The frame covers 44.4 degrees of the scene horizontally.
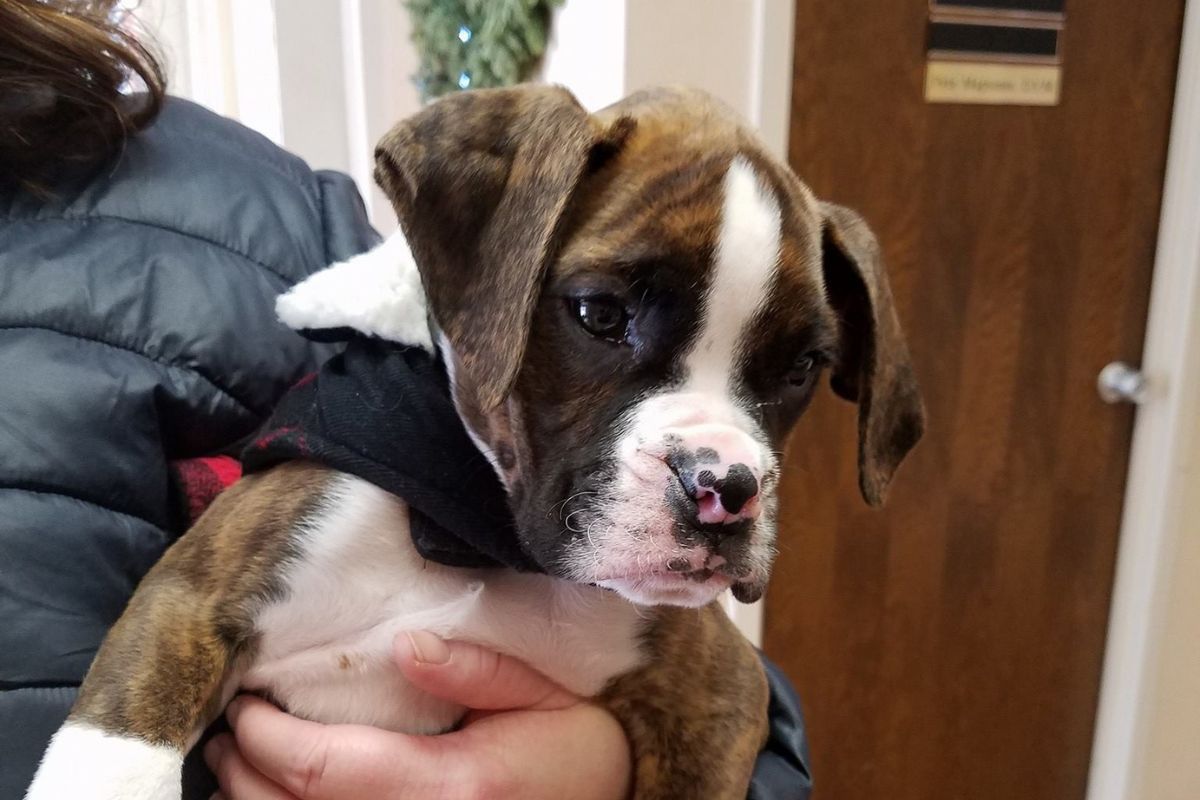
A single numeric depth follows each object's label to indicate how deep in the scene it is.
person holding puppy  0.46
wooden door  0.90
